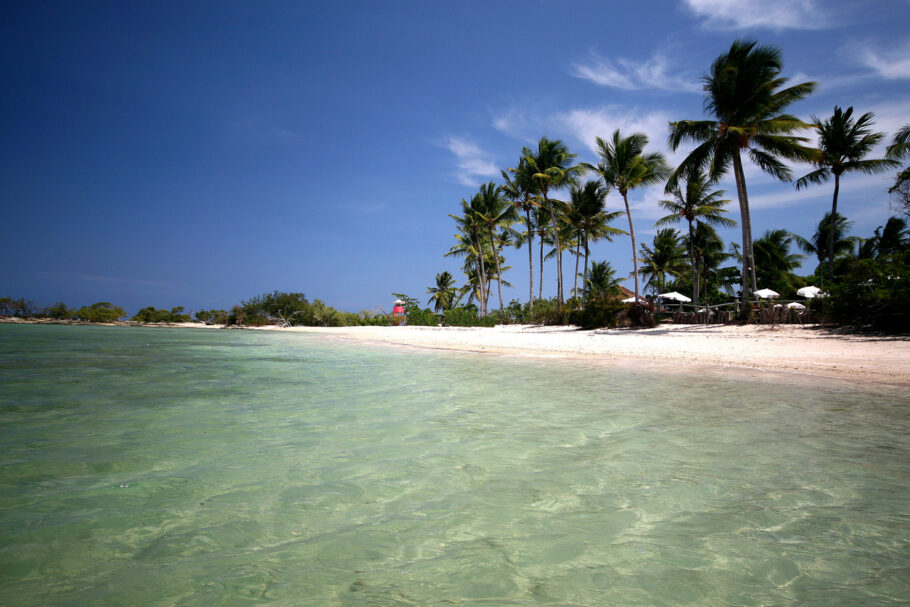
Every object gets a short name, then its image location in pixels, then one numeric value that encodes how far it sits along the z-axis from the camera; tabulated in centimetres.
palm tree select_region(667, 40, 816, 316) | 1833
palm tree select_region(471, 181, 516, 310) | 3553
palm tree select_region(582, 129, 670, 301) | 2575
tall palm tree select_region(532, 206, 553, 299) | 3504
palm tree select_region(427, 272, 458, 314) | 4900
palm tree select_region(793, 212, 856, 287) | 3434
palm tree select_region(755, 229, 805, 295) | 3441
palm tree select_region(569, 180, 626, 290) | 2928
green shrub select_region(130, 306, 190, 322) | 4575
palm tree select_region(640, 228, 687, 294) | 3988
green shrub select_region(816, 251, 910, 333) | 1186
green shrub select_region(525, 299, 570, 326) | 2502
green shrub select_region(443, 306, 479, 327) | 3065
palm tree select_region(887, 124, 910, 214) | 1680
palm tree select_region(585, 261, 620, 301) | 4219
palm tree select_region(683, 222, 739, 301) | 3650
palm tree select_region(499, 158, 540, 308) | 3151
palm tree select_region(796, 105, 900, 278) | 2534
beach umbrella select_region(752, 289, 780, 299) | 2327
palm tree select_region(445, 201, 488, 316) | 3650
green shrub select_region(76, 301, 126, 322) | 4478
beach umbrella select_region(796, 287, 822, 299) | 2477
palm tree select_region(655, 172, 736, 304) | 2973
